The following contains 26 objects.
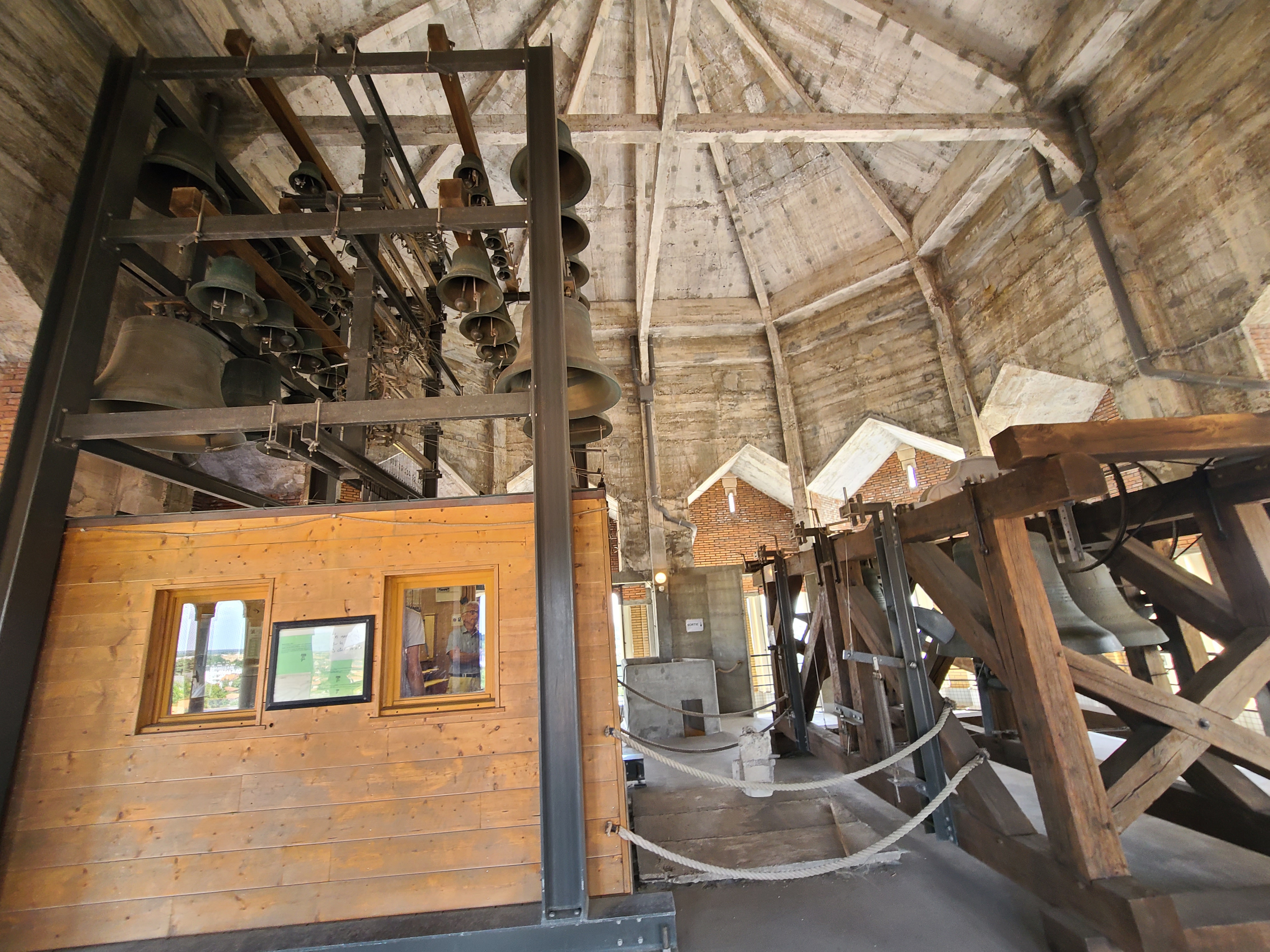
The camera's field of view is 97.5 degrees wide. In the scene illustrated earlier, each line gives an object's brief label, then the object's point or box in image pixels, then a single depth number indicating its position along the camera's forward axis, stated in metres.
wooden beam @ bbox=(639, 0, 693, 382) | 6.14
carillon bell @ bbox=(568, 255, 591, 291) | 4.51
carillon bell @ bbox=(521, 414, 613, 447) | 4.95
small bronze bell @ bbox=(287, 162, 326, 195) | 4.24
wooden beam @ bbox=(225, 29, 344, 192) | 3.78
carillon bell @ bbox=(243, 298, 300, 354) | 4.01
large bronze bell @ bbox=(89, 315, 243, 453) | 3.11
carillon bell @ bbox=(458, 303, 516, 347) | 4.27
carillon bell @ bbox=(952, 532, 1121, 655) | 3.23
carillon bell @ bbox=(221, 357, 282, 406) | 4.15
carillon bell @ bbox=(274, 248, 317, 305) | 4.42
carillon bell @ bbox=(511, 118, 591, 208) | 3.85
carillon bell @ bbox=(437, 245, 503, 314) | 3.69
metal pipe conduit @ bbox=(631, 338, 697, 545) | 10.27
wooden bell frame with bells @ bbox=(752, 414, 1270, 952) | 2.49
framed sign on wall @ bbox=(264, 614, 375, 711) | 2.84
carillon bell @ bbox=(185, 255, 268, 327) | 3.31
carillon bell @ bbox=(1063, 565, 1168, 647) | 3.33
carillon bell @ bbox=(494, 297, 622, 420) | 3.34
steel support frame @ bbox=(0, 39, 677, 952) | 2.51
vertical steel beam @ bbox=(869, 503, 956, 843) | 3.57
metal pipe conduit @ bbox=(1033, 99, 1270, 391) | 5.90
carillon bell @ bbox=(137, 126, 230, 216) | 3.66
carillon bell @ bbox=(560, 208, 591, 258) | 4.01
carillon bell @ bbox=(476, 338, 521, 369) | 4.82
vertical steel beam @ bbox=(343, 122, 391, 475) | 3.48
